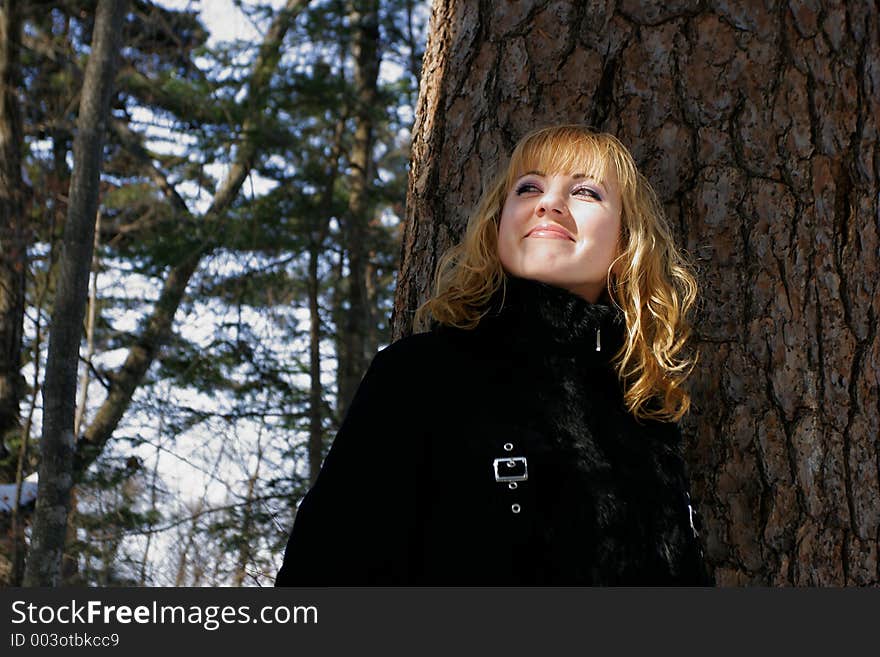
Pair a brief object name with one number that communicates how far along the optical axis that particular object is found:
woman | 1.95
